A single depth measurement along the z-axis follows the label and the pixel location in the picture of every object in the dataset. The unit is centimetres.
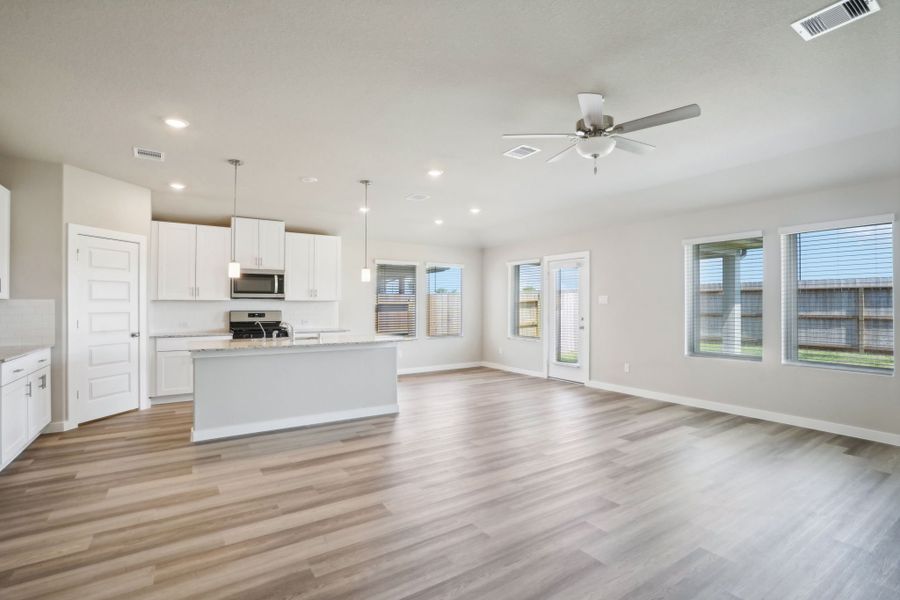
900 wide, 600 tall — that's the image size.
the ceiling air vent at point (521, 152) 405
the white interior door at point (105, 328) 468
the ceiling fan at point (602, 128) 270
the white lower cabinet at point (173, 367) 577
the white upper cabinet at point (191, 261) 594
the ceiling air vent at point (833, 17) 211
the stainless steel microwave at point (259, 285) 646
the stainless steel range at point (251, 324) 648
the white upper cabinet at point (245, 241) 636
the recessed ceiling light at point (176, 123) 343
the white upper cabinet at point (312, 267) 687
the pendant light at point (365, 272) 516
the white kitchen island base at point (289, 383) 430
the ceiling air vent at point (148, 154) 409
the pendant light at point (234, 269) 452
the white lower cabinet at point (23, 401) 339
